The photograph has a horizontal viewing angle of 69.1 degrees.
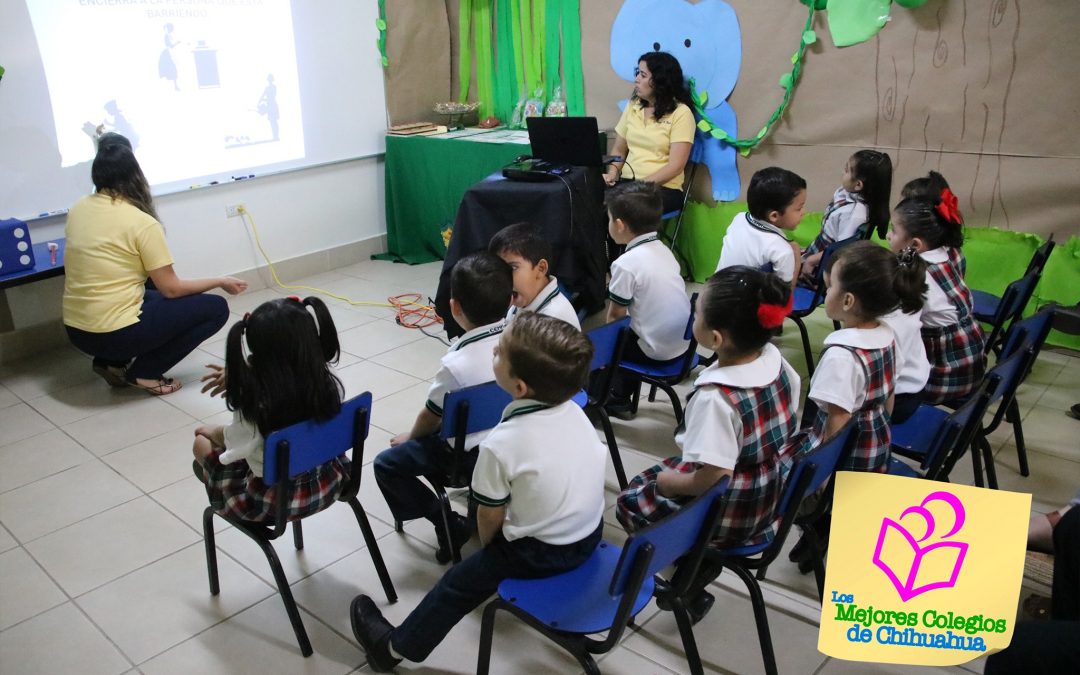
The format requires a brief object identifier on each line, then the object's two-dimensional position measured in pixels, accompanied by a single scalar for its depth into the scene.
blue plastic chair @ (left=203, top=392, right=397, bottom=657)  1.65
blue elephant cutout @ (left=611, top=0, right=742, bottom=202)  4.17
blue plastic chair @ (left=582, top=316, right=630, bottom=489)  2.22
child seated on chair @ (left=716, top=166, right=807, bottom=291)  2.88
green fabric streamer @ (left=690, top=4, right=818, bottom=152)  3.85
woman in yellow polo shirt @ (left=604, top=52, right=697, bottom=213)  4.18
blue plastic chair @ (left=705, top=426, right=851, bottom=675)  1.52
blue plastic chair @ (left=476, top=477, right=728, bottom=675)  1.28
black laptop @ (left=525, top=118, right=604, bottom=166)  3.75
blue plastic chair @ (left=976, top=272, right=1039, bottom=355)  2.73
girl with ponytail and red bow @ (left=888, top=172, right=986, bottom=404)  2.45
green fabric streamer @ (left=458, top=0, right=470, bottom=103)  5.11
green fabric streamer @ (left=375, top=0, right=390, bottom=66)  4.86
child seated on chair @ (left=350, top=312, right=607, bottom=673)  1.45
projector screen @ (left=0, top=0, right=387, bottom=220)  3.54
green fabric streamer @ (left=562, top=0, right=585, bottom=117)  4.68
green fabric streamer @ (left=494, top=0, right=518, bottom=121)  4.96
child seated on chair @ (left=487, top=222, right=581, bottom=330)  2.34
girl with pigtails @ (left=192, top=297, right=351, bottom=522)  1.68
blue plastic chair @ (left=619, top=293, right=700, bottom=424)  2.54
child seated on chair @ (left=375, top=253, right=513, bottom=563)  1.95
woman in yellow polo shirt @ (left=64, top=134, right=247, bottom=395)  3.05
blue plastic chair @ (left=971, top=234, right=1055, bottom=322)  2.87
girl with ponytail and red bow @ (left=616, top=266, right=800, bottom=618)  1.56
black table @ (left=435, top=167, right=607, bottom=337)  3.55
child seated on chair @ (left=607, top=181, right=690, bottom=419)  2.56
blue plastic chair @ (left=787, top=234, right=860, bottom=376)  3.16
